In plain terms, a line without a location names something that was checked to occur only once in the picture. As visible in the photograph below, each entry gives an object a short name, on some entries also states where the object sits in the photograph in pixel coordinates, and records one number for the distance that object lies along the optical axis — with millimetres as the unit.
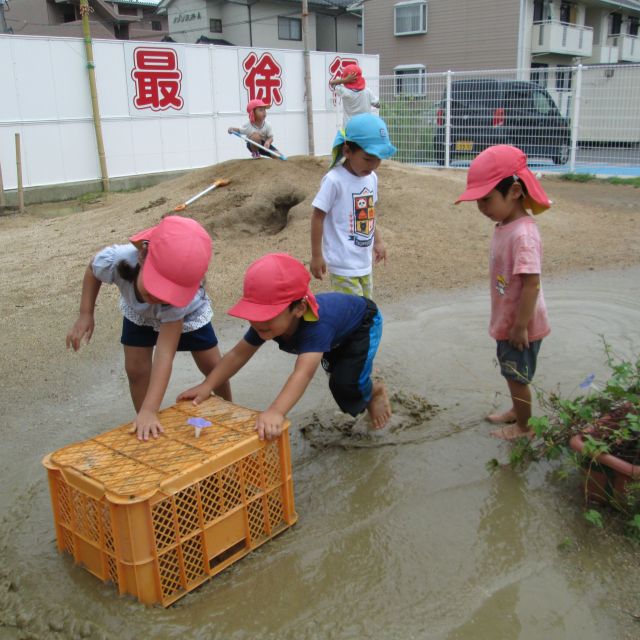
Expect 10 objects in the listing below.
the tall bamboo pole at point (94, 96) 10492
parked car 12039
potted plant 2320
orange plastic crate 1973
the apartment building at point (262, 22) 25719
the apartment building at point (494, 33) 21766
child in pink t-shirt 2775
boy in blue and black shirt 2447
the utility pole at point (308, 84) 13758
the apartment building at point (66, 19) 26812
